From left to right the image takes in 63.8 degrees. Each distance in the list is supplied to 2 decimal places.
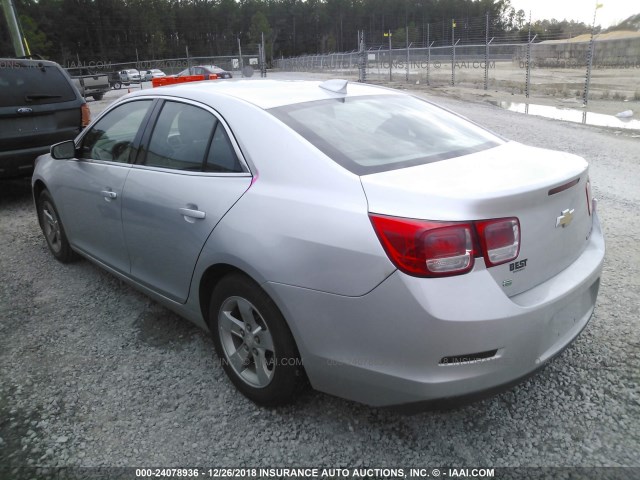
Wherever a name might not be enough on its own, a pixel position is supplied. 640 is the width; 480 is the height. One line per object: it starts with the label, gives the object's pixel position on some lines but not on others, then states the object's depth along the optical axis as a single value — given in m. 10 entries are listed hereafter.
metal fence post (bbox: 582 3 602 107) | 14.71
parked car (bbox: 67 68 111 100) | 25.08
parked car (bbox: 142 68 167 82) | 44.56
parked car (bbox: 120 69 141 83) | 40.71
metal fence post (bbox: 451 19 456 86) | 21.47
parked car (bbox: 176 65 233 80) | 31.88
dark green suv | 6.41
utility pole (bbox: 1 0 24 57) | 16.05
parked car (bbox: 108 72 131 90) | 36.69
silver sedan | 1.98
